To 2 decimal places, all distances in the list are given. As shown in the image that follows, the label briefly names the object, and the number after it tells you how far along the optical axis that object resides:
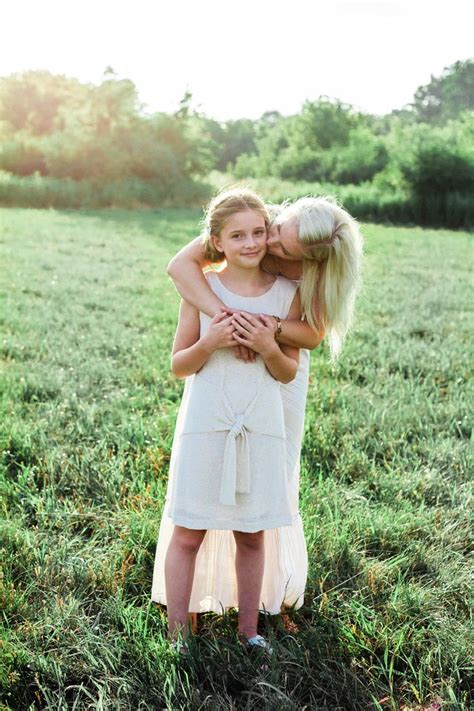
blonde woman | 2.31
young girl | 2.29
